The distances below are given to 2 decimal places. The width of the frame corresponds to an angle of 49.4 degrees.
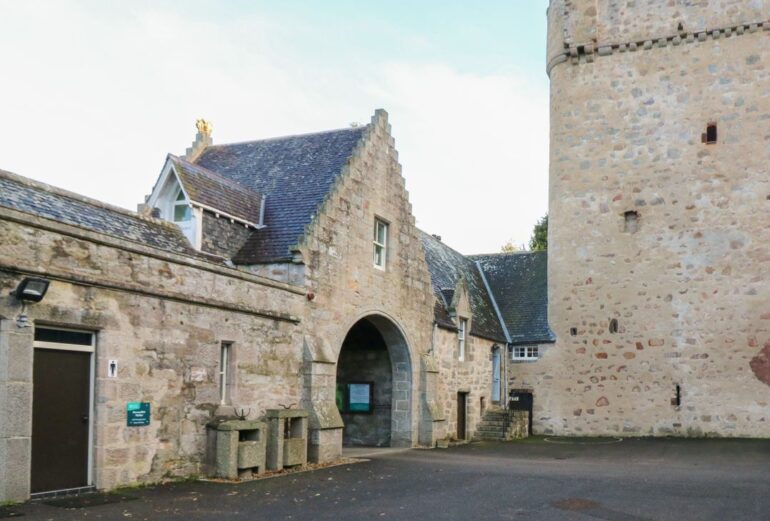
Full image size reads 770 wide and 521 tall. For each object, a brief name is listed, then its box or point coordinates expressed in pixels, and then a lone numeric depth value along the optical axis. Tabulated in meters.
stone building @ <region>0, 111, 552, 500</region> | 11.09
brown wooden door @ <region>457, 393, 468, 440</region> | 25.08
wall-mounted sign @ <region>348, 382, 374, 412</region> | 22.11
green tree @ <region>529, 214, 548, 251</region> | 48.44
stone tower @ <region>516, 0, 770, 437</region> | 25.59
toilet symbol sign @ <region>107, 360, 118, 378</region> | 11.98
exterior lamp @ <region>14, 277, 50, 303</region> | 10.51
